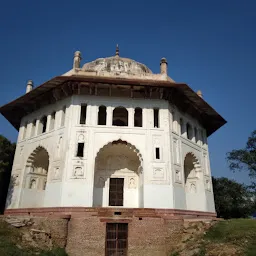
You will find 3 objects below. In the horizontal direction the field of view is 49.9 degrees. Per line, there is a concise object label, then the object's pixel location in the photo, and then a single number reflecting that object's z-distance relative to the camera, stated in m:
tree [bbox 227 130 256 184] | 22.23
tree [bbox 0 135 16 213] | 19.79
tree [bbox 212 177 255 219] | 25.94
